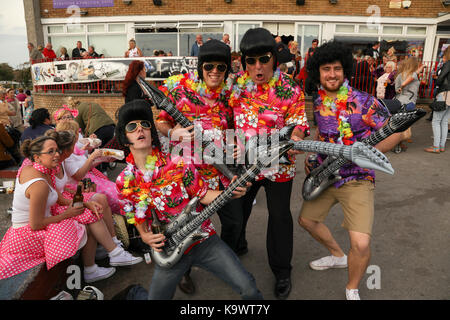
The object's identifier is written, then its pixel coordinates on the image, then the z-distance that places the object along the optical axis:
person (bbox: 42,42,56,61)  13.04
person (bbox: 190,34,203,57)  12.12
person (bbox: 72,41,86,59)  13.96
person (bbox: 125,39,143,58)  11.80
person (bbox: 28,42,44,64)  12.66
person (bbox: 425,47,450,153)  6.32
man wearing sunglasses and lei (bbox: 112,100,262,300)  2.05
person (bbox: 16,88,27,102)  15.46
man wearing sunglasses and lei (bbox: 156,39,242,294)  2.41
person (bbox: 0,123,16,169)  5.53
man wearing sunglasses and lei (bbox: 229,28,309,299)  2.48
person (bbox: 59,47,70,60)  13.36
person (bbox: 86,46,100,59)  12.56
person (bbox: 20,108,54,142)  4.84
